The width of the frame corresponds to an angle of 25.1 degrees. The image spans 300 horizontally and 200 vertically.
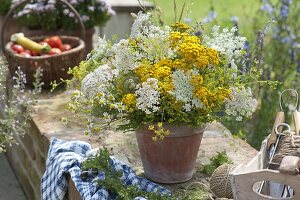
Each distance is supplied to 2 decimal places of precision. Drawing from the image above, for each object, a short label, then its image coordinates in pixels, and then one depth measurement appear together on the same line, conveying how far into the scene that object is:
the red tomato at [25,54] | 4.41
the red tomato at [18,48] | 4.51
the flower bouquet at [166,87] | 2.51
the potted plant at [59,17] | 5.15
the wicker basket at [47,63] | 4.33
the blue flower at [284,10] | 5.06
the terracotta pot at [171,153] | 2.70
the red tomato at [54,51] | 4.47
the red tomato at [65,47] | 4.59
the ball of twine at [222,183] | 2.62
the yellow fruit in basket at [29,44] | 4.45
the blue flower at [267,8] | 5.34
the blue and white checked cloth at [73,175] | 2.71
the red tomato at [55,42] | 4.63
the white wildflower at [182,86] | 2.48
